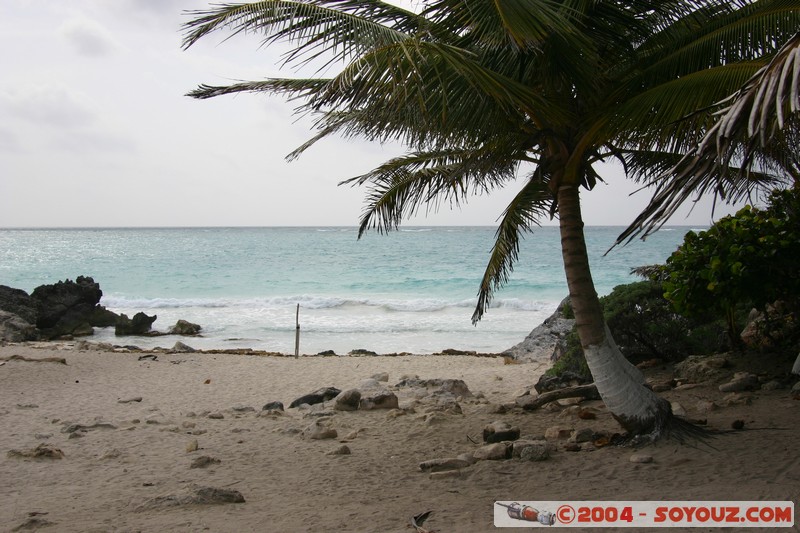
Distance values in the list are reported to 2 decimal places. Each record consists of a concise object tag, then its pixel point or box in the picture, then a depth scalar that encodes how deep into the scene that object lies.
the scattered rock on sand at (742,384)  6.69
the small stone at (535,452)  5.17
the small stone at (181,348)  16.91
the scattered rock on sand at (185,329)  21.62
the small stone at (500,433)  5.93
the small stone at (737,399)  6.19
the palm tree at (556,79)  4.42
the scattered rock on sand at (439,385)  9.31
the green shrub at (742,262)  5.84
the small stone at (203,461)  5.73
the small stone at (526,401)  7.33
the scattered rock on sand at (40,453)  5.99
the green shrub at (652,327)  8.66
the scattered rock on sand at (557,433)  5.89
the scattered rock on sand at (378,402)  8.00
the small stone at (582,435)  5.60
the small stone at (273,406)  8.68
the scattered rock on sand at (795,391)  6.02
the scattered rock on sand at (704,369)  7.58
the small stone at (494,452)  5.29
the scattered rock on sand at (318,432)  6.62
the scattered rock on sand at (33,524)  4.10
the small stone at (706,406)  6.20
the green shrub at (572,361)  9.12
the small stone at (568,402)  7.40
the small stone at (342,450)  5.95
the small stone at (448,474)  4.92
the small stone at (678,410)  6.14
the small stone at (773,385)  6.47
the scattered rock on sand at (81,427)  7.08
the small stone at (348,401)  8.09
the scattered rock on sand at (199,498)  4.49
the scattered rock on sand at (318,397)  8.98
